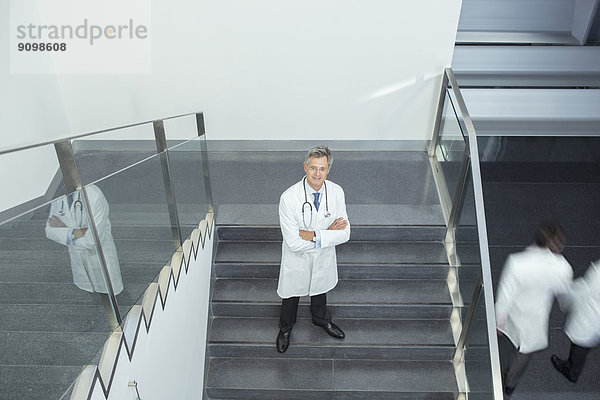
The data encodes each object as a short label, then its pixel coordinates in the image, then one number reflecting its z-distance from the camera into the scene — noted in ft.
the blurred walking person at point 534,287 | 9.07
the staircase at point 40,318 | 5.23
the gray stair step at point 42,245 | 5.13
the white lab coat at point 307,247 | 10.25
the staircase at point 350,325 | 12.18
